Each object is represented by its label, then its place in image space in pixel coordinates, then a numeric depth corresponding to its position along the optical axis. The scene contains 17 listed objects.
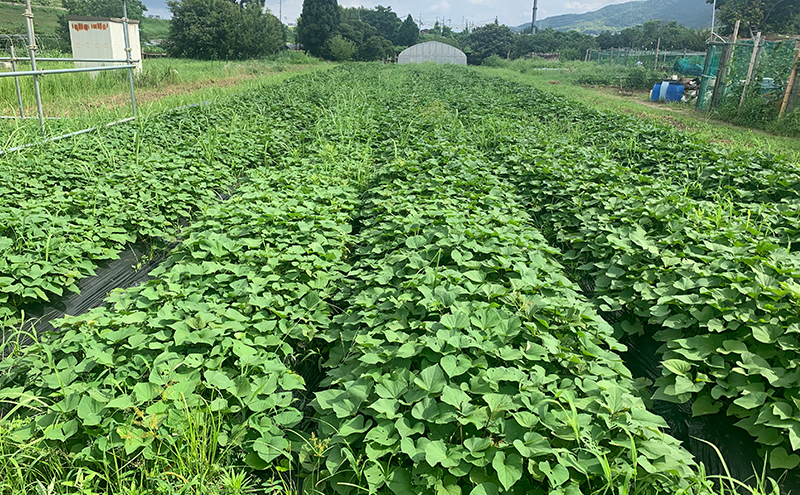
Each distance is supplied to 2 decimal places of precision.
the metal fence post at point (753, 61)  12.41
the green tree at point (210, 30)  37.50
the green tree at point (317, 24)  48.12
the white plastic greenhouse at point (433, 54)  47.09
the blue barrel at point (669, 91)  17.80
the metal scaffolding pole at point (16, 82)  7.33
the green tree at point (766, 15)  35.47
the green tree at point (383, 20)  70.69
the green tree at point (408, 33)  67.81
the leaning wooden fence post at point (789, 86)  11.38
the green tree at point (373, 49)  48.69
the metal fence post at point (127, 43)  8.87
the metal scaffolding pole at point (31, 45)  6.74
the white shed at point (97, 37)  16.66
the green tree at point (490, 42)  55.09
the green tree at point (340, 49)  45.27
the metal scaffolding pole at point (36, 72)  6.15
